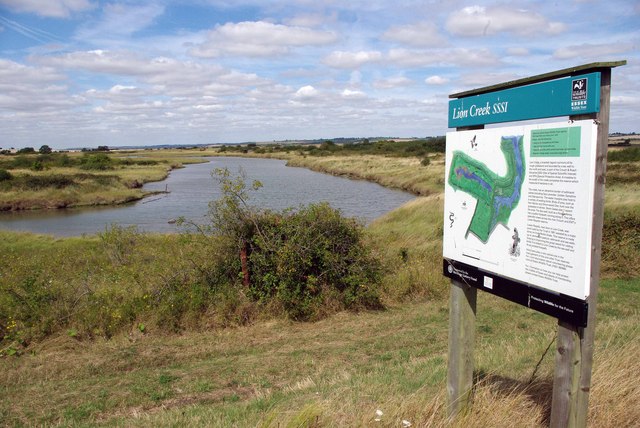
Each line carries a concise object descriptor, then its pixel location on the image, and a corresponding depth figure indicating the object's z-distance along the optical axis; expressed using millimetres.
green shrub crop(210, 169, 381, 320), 9734
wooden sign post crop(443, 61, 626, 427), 2834
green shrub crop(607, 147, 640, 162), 38688
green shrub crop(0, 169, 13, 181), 50775
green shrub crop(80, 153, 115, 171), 73812
